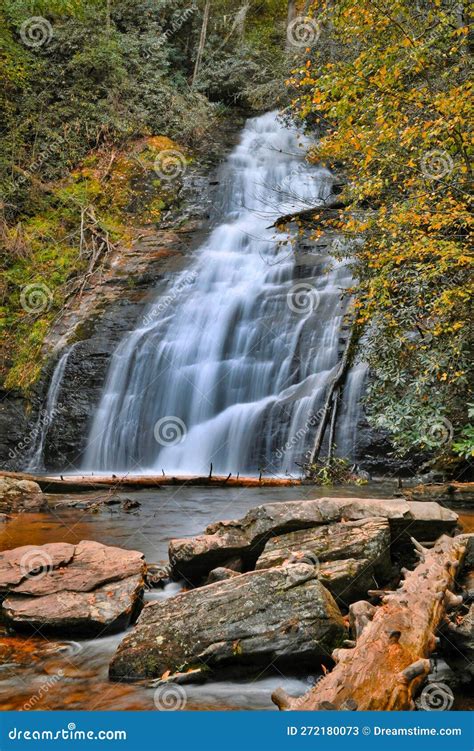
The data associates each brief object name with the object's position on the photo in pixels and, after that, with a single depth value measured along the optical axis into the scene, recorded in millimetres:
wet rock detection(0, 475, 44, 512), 8680
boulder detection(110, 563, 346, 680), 3832
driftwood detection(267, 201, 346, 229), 12328
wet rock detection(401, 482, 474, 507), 8055
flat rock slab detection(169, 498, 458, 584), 5258
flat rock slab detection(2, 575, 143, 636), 4500
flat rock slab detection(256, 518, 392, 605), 4504
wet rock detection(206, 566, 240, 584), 4918
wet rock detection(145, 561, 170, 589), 5429
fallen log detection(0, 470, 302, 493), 10070
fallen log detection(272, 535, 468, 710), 2742
